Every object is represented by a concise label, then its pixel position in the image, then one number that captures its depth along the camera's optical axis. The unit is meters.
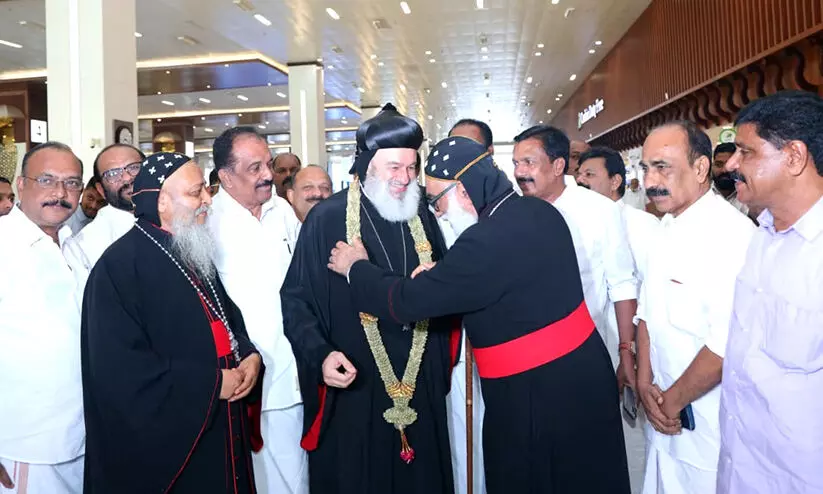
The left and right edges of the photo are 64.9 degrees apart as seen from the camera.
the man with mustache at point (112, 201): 3.04
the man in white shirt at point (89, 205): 4.67
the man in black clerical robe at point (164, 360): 2.08
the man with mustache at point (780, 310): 1.68
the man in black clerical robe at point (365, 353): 2.46
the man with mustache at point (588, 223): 3.42
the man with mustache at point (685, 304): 2.19
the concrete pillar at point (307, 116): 14.29
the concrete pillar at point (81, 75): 6.38
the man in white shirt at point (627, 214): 3.87
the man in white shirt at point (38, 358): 2.27
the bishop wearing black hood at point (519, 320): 2.05
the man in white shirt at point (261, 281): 2.89
